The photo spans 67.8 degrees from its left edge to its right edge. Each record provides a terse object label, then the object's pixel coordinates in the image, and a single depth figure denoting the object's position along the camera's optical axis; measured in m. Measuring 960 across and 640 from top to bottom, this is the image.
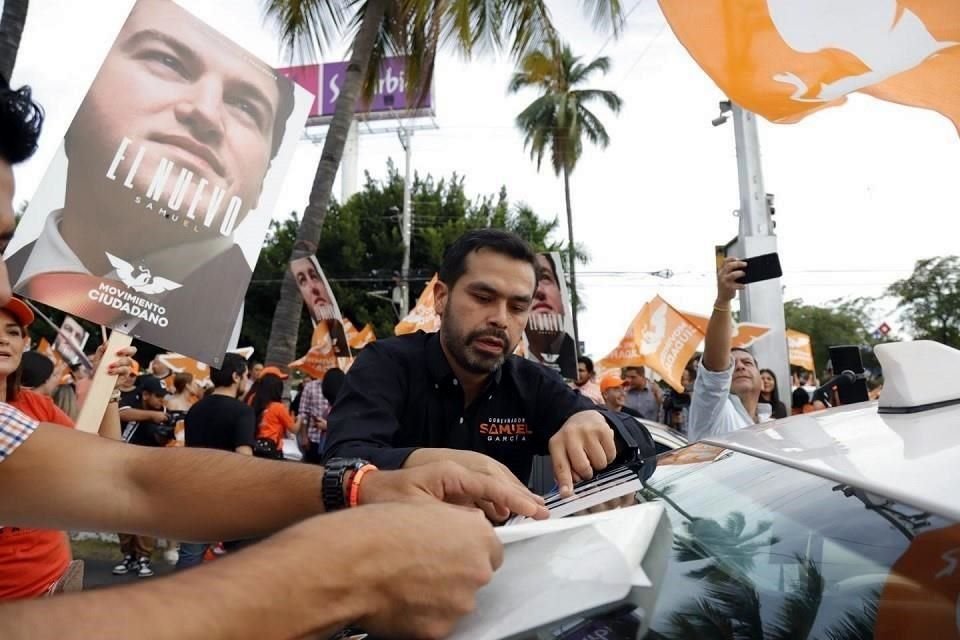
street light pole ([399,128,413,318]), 26.37
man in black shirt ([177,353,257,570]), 5.15
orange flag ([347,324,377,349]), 12.03
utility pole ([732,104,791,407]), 6.93
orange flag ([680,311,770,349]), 6.58
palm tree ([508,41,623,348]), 28.27
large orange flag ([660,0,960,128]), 2.06
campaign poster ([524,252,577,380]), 7.55
